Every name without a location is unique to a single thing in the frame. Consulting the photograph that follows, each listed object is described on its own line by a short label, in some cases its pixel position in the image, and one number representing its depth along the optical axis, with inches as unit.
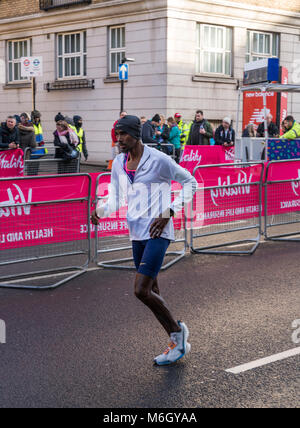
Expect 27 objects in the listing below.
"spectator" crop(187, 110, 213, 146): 709.9
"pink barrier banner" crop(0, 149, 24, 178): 561.6
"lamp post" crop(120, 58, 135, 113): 846.8
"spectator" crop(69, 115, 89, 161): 724.7
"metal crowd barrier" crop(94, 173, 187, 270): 333.1
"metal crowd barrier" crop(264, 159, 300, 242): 401.7
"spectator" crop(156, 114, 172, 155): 760.0
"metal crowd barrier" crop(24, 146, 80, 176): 540.4
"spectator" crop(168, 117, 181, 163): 778.8
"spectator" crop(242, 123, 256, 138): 675.4
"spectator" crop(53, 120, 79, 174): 554.9
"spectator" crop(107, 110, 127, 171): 747.9
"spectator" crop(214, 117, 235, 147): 681.5
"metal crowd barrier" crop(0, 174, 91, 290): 295.9
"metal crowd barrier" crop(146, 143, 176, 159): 733.1
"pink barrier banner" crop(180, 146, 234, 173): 641.6
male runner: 192.4
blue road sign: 848.3
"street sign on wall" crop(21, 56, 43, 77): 736.3
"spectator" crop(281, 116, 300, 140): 570.3
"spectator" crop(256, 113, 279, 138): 700.0
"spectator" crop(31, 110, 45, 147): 702.7
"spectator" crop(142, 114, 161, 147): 715.4
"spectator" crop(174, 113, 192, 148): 836.6
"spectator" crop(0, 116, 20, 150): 569.3
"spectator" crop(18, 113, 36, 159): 610.2
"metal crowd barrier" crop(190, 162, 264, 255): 367.9
